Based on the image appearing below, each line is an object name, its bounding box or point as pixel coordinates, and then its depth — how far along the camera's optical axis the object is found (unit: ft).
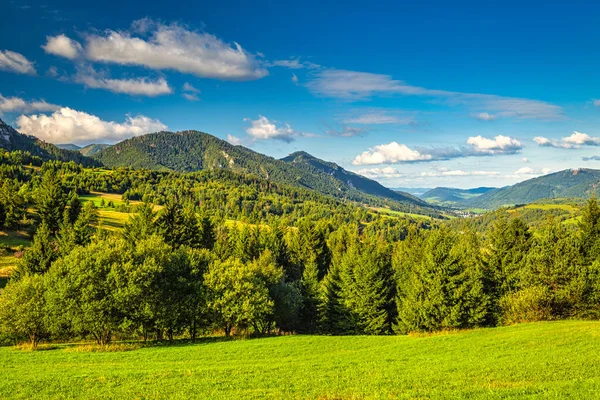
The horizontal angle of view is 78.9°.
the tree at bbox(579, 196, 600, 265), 197.06
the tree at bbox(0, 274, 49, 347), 154.71
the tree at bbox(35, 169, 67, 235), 328.08
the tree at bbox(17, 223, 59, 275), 229.25
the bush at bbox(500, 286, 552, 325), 177.78
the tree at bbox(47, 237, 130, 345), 153.58
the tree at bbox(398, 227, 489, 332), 183.01
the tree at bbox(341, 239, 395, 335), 221.46
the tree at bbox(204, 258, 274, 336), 182.91
